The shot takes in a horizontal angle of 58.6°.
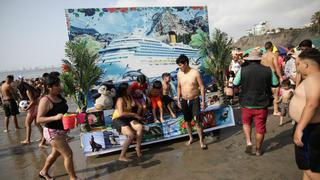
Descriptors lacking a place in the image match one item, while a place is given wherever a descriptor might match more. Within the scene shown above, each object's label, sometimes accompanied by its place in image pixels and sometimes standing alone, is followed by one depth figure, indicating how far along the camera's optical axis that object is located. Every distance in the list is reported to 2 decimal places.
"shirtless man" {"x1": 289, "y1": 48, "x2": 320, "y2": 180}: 2.66
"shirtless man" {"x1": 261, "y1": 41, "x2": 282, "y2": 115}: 7.20
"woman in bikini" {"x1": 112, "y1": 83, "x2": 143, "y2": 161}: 5.35
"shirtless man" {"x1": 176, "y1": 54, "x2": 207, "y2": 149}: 5.70
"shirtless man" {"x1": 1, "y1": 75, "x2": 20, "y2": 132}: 9.37
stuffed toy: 6.48
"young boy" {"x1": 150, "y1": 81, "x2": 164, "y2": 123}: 6.60
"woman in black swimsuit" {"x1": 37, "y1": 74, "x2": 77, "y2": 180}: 4.13
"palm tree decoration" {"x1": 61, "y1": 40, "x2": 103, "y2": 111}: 6.31
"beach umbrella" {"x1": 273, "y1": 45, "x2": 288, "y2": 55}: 15.71
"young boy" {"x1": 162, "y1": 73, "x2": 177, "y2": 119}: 6.87
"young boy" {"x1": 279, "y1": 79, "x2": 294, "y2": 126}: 6.88
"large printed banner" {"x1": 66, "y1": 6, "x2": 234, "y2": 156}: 6.20
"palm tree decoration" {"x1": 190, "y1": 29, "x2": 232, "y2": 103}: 7.88
